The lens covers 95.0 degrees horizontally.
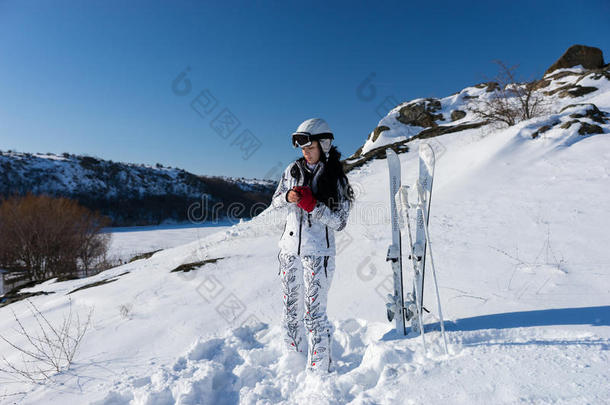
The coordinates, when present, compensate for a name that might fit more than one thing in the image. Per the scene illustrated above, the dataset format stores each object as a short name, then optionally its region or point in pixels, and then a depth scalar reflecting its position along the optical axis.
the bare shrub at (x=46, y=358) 2.62
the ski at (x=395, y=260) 2.34
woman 2.13
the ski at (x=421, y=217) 2.16
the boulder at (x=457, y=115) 24.77
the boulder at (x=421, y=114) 26.64
